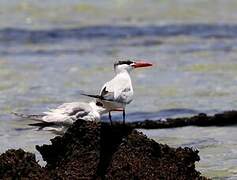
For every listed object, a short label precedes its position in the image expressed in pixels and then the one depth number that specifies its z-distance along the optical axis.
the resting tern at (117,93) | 16.47
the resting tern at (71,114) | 17.28
